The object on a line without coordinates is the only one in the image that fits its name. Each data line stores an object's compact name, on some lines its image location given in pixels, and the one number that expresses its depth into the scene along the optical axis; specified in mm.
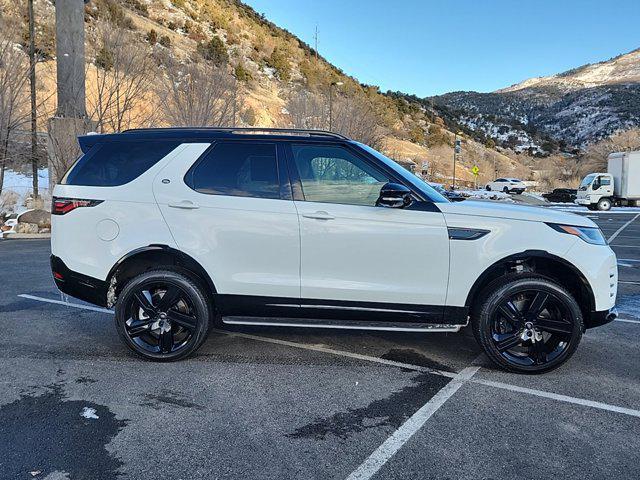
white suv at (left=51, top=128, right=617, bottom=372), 4082
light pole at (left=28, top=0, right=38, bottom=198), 15820
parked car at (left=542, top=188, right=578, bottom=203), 39538
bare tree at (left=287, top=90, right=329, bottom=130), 27750
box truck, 31062
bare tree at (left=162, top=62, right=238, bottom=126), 20141
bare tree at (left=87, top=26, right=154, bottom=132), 17891
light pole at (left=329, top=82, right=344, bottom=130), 26272
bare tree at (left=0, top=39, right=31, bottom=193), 15422
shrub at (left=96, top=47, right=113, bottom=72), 17969
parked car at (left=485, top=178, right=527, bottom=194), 54094
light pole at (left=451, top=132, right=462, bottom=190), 52234
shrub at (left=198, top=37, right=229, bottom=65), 47719
